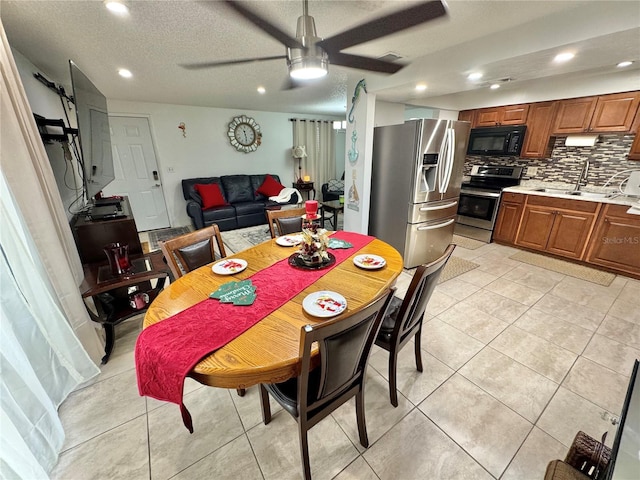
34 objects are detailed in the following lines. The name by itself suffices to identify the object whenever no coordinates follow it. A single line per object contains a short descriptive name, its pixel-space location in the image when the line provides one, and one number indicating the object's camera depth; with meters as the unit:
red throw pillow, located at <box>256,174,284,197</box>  5.28
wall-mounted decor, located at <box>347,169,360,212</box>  3.39
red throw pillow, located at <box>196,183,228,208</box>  4.60
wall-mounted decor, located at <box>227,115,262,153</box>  5.16
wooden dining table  0.86
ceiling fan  1.22
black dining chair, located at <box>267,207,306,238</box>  2.30
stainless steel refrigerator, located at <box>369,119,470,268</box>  2.78
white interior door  4.29
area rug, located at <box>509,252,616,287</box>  2.92
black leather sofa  4.45
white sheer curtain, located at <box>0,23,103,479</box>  1.10
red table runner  0.88
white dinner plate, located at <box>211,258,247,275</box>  1.47
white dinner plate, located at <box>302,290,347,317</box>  1.09
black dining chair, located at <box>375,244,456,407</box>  1.22
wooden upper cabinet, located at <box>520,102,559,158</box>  3.39
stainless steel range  3.86
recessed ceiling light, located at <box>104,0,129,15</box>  1.43
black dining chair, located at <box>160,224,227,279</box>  1.57
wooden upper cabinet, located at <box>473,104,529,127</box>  3.62
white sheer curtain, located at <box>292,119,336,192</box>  6.04
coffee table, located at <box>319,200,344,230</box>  4.20
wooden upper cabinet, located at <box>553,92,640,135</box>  2.82
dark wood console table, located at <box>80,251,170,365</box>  1.75
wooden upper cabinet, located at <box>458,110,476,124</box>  4.17
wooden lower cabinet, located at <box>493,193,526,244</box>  3.61
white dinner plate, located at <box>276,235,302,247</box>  1.93
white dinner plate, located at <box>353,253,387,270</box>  1.52
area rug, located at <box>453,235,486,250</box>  3.89
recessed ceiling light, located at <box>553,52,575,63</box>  1.88
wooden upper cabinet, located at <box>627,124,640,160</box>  2.80
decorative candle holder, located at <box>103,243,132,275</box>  1.83
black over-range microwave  3.64
